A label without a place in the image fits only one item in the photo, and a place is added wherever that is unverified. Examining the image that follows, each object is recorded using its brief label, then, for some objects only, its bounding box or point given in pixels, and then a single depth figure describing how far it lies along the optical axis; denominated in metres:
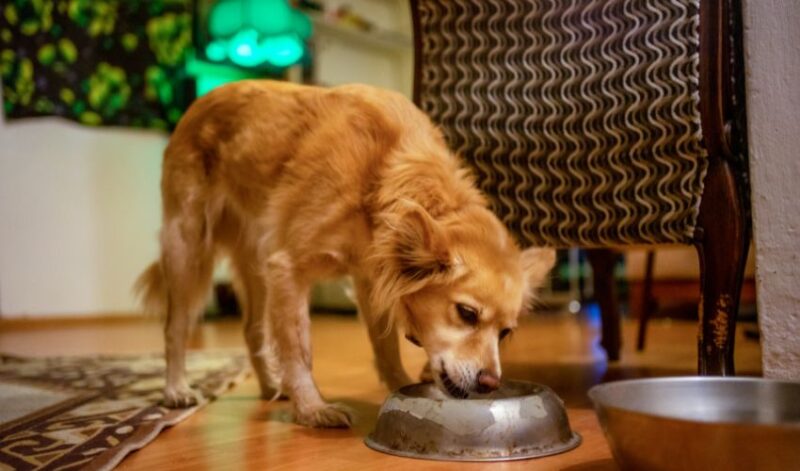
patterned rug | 1.62
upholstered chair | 1.86
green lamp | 5.43
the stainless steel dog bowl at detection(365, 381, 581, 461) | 1.57
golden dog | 1.82
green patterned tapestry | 5.50
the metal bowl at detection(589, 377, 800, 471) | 1.13
